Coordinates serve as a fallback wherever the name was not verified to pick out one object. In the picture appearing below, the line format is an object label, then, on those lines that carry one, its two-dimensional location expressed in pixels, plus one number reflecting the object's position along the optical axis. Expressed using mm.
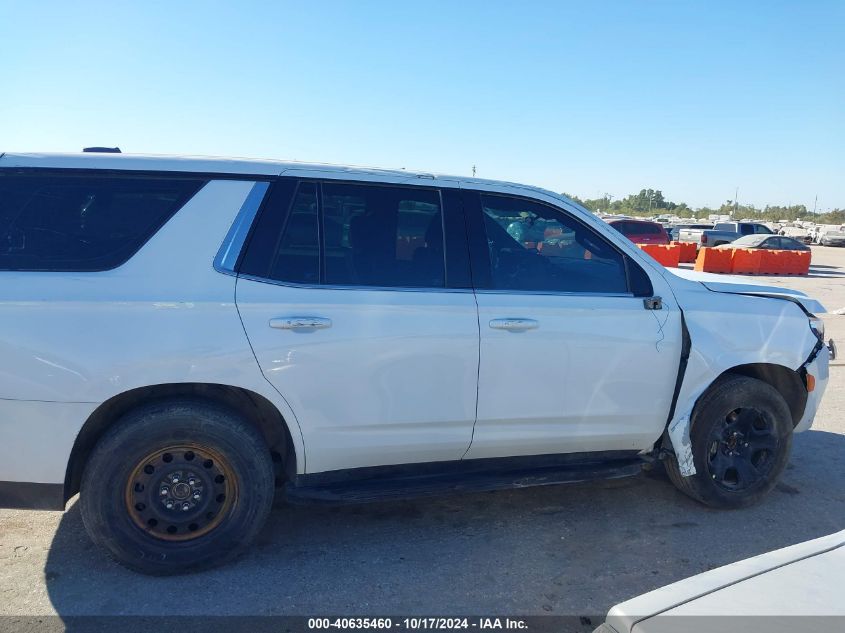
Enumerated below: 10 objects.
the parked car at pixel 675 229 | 37375
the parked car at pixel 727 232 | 30750
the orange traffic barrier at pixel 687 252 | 27094
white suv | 3156
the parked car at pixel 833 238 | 42656
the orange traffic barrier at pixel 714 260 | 22359
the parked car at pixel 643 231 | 24703
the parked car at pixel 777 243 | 26047
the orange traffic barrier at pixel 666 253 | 22203
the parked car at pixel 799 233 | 45781
